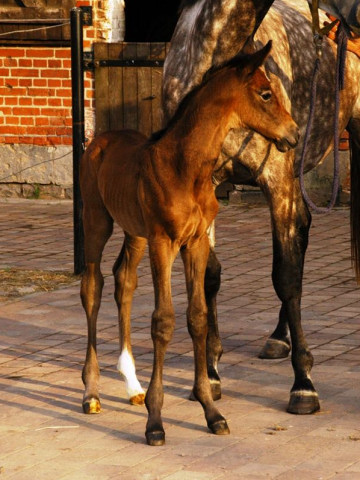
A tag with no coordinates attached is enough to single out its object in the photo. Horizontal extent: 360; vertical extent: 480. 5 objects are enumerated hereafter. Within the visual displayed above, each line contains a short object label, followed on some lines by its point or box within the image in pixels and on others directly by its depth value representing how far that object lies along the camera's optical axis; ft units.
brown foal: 19.36
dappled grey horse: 21.54
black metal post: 34.14
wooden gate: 46.85
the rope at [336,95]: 22.89
